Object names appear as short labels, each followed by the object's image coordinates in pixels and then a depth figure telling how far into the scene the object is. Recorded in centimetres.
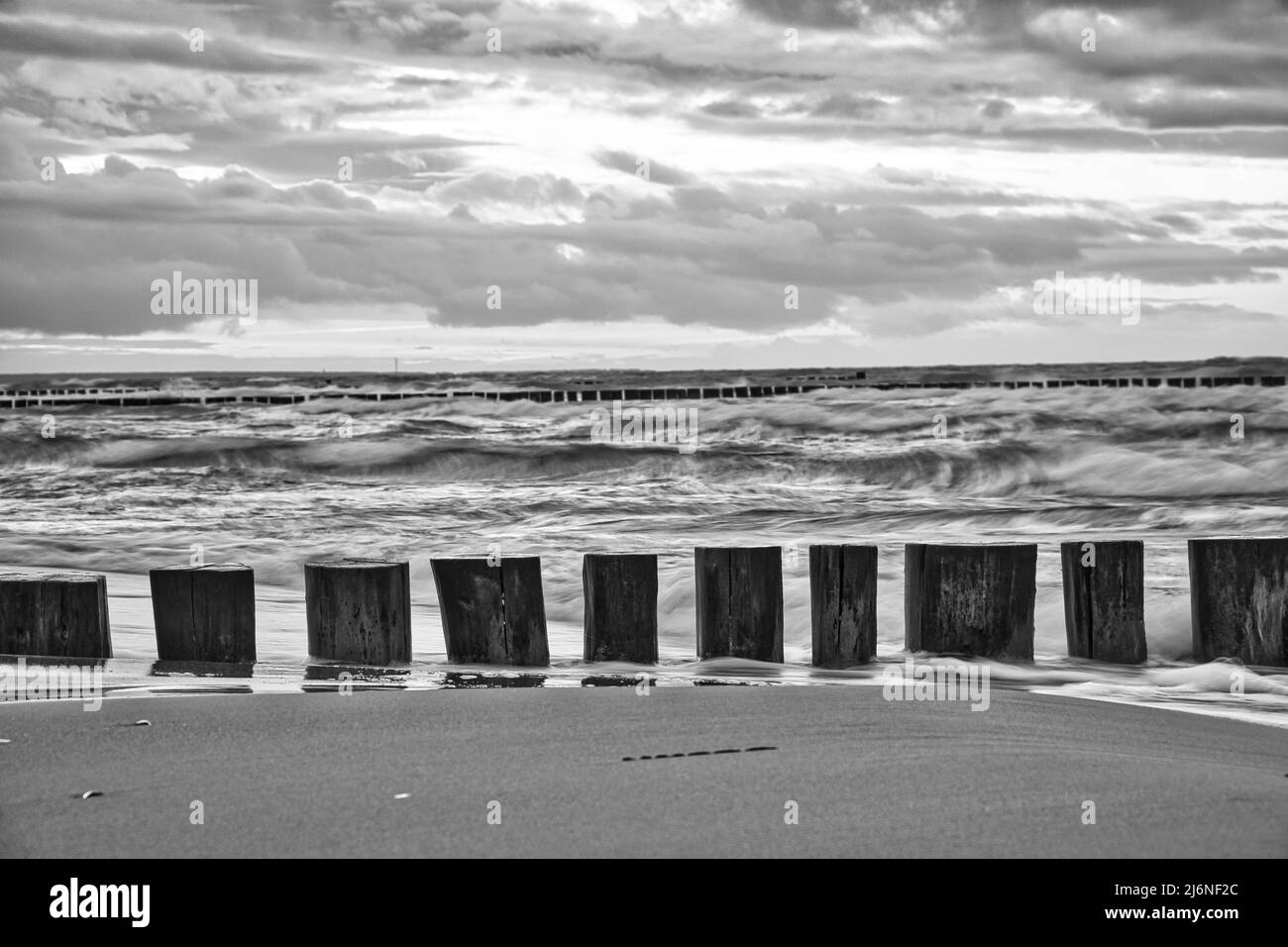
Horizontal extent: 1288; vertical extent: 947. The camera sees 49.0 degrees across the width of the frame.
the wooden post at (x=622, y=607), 563
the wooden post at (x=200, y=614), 531
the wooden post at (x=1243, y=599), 585
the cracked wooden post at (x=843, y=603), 564
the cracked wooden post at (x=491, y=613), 556
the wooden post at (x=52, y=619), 527
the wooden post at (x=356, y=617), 543
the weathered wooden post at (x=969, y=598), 574
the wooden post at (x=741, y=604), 562
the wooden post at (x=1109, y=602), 591
